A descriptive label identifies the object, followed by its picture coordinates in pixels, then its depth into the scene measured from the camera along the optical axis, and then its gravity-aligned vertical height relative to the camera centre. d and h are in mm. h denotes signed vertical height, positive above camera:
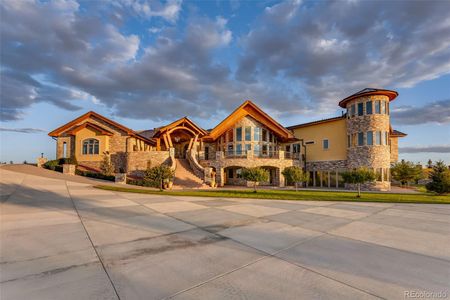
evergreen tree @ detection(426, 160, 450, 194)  19297 -1500
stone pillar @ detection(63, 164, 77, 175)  26938 -1050
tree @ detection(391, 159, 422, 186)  26859 -983
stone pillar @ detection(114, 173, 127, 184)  24281 -1868
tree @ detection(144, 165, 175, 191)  19359 -1110
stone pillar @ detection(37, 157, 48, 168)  29839 -271
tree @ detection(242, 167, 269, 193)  19625 -1114
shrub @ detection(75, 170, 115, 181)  25609 -1691
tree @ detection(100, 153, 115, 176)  27256 -798
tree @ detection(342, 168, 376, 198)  18306 -1069
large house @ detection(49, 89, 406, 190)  25031 +2341
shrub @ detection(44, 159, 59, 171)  28594 -512
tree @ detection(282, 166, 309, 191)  20412 -1154
